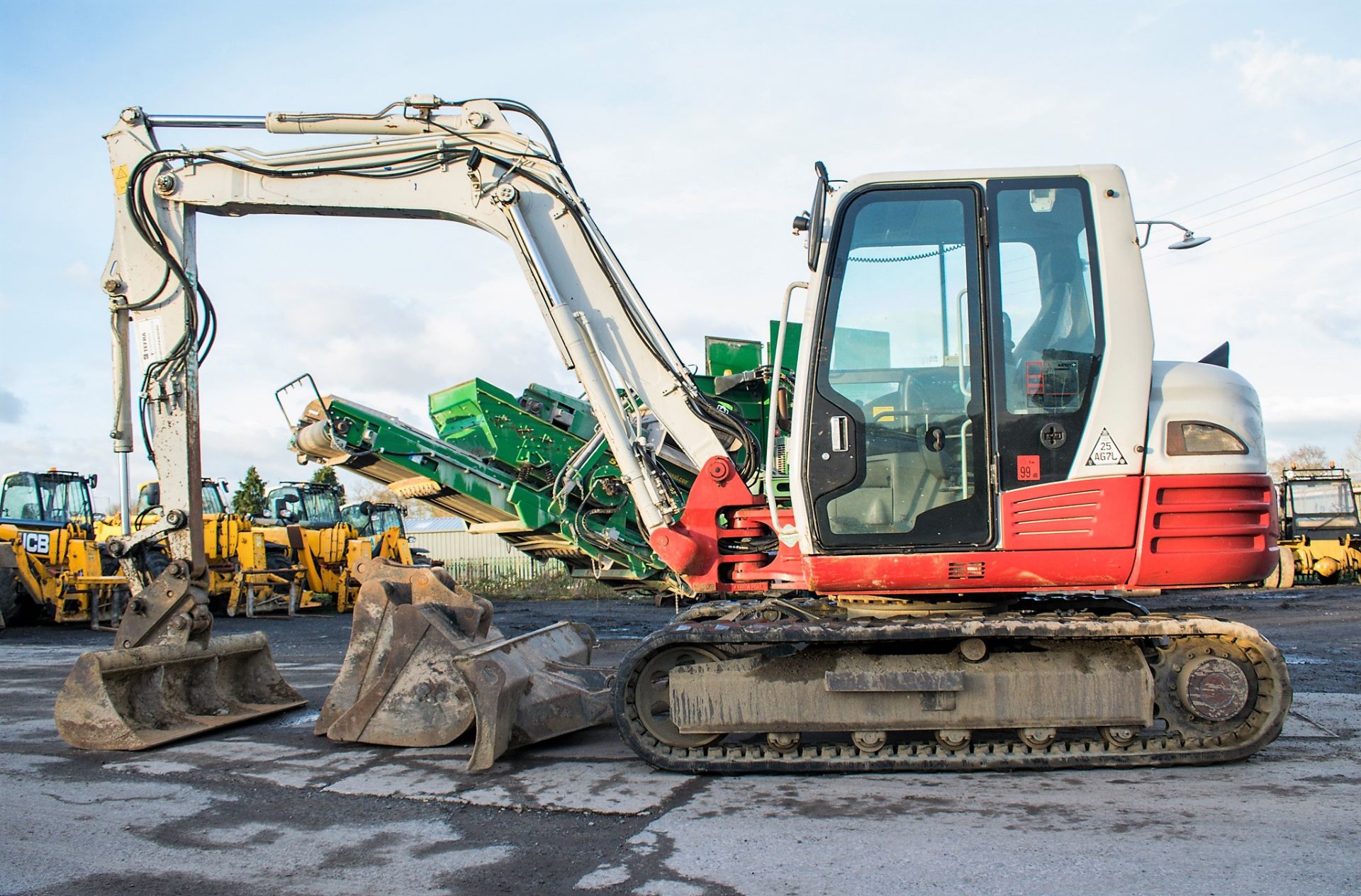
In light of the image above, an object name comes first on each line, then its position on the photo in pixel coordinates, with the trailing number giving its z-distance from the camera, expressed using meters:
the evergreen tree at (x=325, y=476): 32.31
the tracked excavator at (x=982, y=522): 4.51
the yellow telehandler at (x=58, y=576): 14.71
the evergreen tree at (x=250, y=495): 34.53
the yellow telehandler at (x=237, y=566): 16.11
